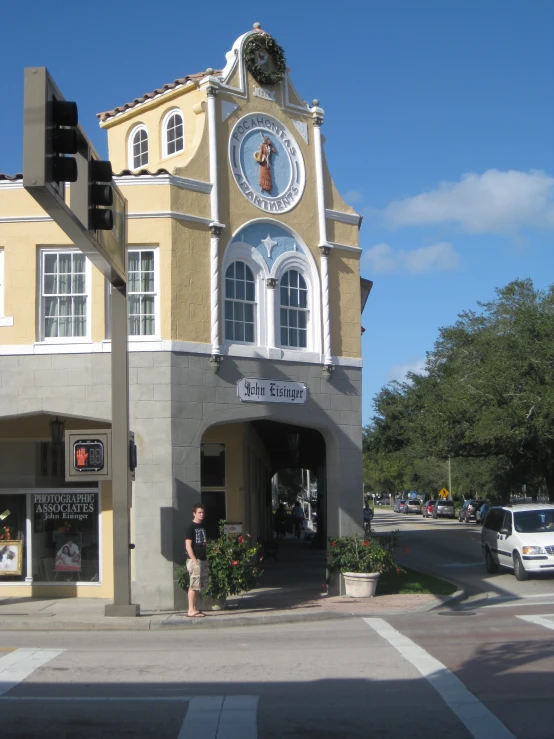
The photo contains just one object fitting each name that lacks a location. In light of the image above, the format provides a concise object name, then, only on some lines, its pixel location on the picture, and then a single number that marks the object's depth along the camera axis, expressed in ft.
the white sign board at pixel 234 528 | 62.69
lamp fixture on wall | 55.52
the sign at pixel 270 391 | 54.44
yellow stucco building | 51.34
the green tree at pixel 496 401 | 110.32
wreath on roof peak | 58.03
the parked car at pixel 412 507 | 307.70
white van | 66.08
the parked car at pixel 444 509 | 234.99
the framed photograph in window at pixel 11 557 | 56.59
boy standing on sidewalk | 47.29
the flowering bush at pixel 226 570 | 48.55
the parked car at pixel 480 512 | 187.11
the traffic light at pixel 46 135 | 26.32
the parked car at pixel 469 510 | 201.98
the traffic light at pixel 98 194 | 34.22
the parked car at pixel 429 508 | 248.73
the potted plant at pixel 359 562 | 55.72
